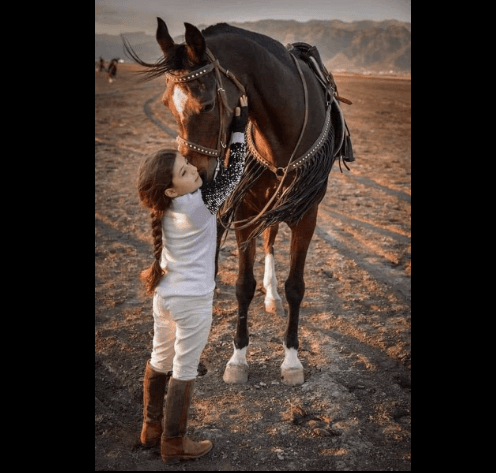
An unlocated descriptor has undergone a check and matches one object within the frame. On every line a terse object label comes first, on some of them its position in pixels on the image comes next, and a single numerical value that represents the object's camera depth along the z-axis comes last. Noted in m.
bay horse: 2.30
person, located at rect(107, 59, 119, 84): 23.41
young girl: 2.15
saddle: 3.23
